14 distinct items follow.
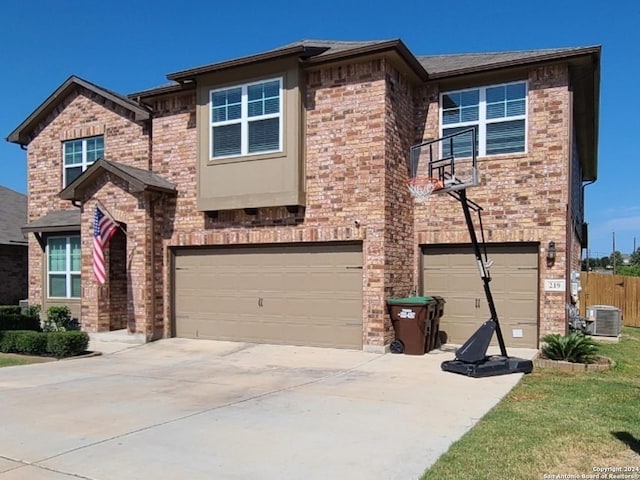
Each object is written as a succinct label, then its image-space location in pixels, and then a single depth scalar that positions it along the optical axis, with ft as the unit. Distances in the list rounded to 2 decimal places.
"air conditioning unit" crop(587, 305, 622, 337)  48.75
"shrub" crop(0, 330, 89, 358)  37.11
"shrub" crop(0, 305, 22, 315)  48.15
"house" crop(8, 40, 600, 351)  37.09
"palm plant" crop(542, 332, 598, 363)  31.71
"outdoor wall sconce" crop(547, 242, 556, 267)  36.35
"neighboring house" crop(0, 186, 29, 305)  65.87
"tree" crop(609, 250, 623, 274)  248.69
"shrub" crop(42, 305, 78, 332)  47.75
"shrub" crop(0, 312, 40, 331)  43.42
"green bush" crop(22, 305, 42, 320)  49.34
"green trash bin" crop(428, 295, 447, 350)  37.42
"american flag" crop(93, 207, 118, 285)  42.01
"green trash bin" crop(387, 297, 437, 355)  35.65
